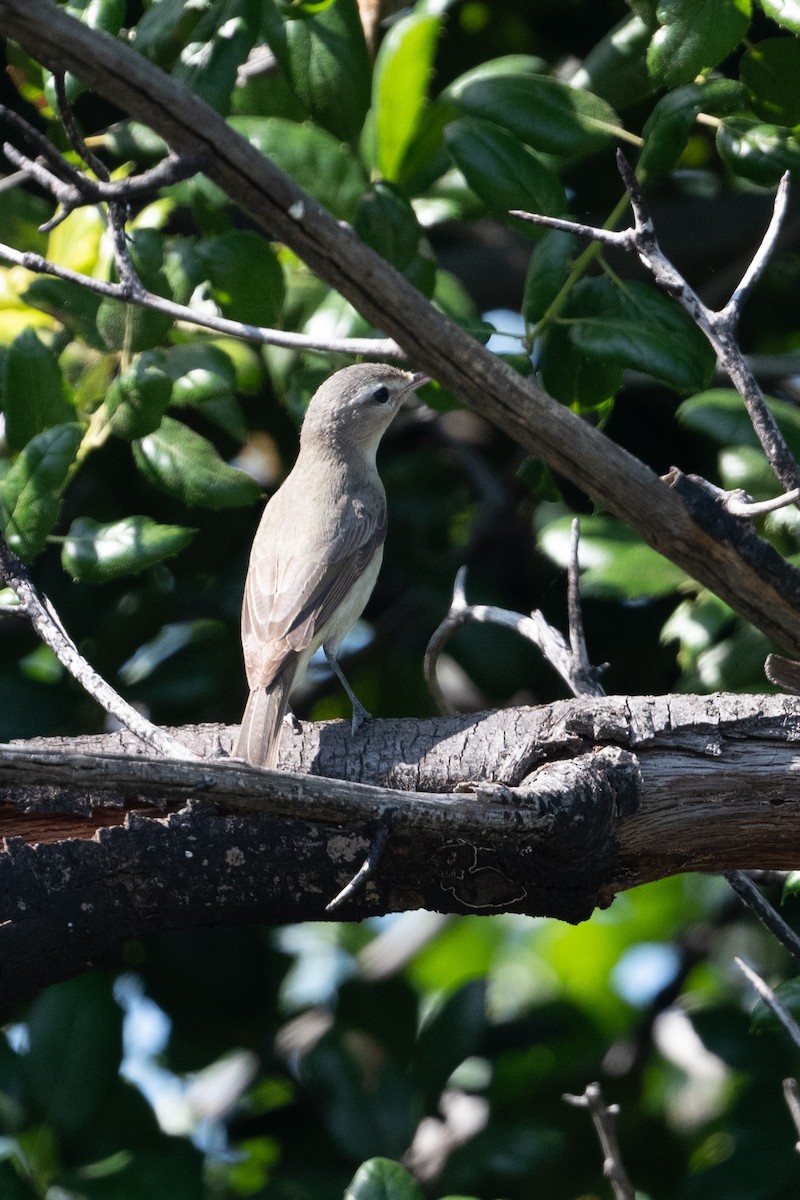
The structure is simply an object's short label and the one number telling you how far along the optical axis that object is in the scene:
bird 7.08
